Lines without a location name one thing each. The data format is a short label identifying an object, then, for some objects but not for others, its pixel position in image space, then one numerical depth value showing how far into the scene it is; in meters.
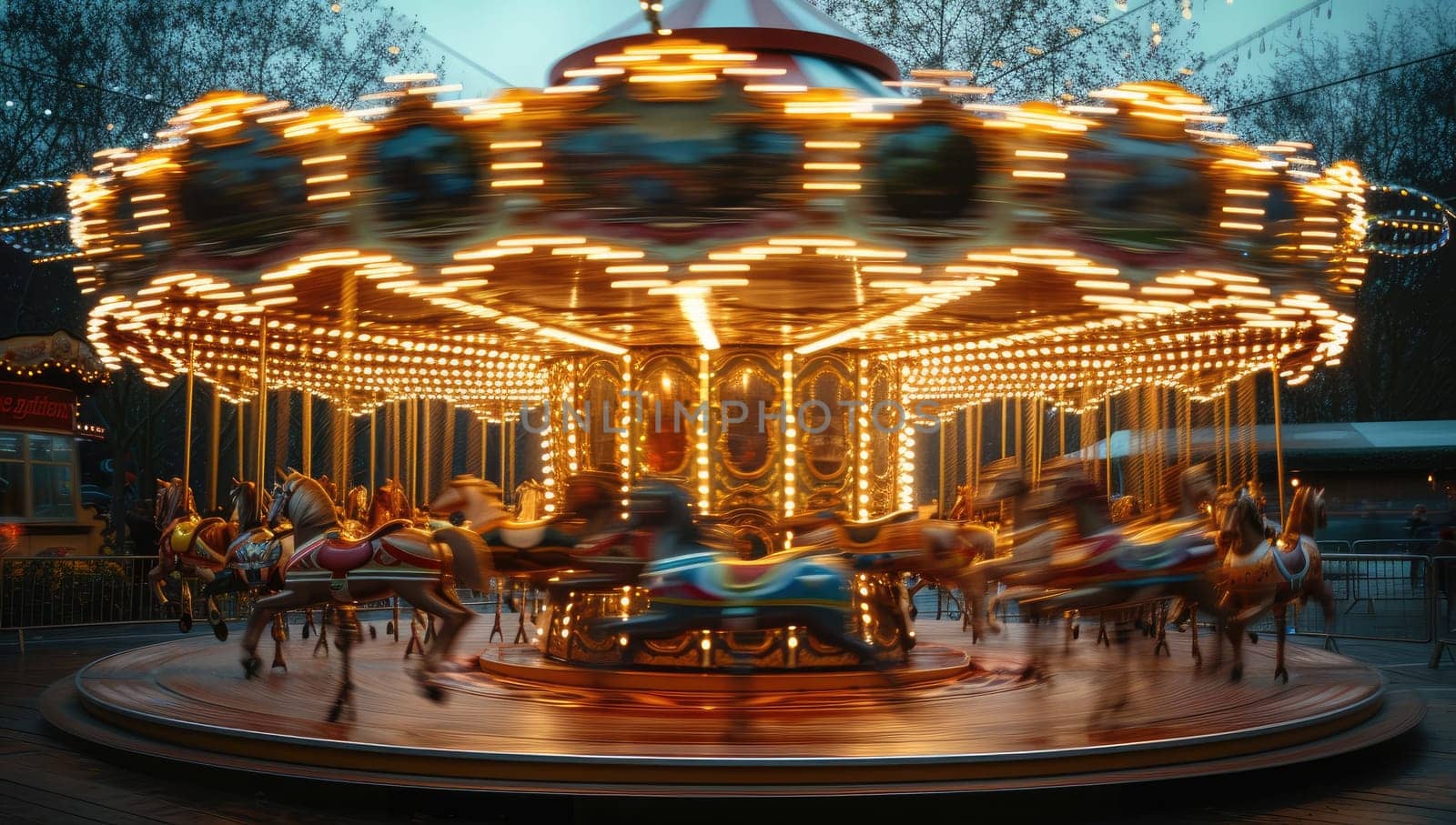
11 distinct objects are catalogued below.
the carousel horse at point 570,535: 7.48
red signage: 16.75
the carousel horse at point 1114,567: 7.01
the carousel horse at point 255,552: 9.30
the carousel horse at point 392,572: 7.39
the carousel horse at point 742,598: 6.76
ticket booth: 16.38
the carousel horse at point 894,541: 8.29
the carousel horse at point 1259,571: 8.71
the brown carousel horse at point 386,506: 10.38
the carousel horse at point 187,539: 11.59
